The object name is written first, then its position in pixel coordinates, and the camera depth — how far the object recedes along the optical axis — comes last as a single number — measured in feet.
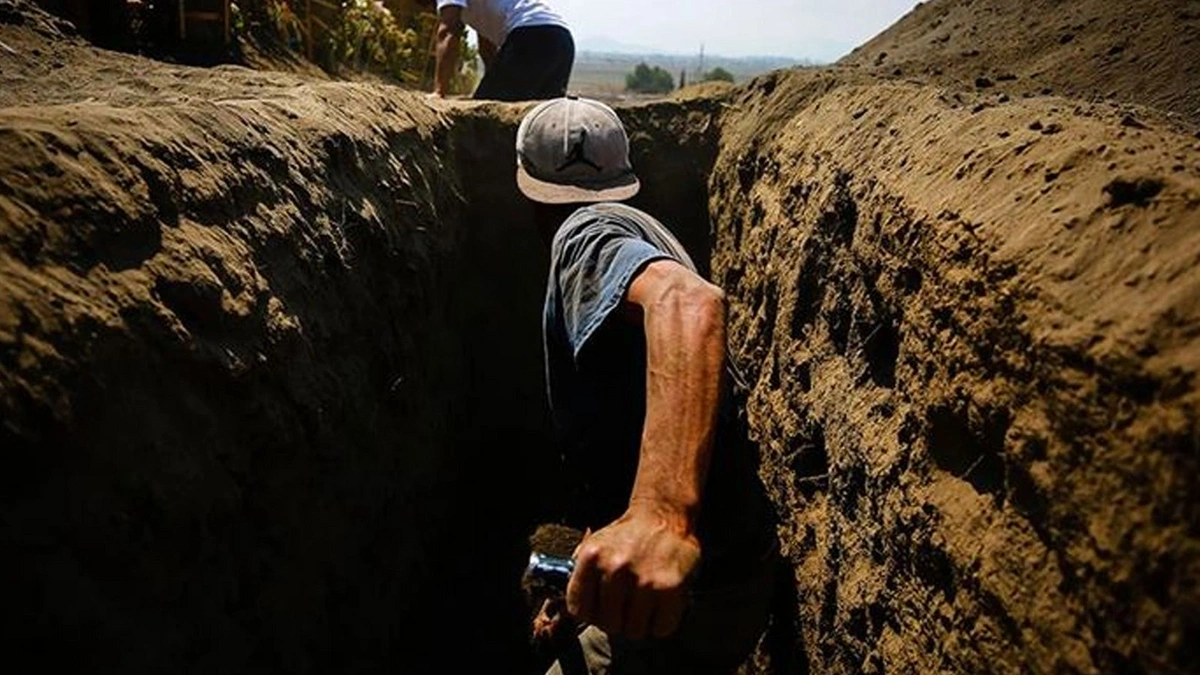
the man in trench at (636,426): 4.57
